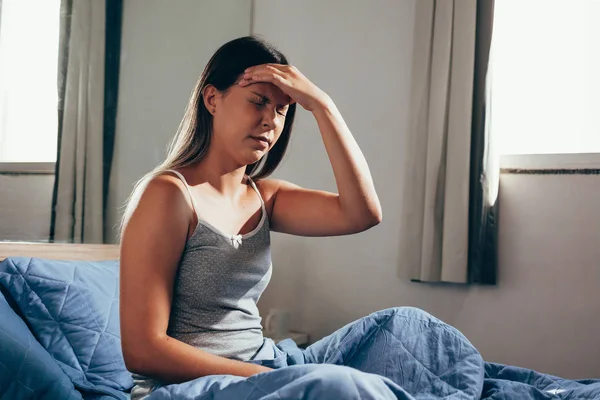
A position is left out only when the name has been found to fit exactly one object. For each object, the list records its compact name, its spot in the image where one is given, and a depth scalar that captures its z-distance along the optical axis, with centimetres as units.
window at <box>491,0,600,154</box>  228
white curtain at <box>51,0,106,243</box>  187
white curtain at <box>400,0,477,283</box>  230
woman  104
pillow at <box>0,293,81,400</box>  126
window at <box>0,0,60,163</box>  175
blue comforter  90
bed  92
